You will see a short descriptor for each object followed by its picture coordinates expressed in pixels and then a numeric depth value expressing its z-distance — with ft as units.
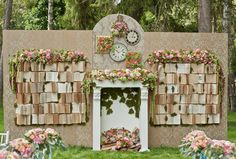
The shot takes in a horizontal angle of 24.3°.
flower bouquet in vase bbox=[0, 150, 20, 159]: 17.91
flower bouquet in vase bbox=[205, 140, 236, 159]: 23.25
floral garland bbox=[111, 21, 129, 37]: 39.14
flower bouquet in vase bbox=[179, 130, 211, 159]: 24.91
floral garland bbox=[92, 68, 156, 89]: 37.52
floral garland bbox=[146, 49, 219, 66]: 39.24
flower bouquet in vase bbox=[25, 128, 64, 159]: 25.76
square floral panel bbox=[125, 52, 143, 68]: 39.06
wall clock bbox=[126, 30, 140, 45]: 39.37
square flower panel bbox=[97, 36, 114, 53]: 39.06
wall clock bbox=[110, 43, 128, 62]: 39.22
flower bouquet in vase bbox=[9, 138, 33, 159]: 22.81
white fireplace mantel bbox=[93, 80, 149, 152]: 37.68
